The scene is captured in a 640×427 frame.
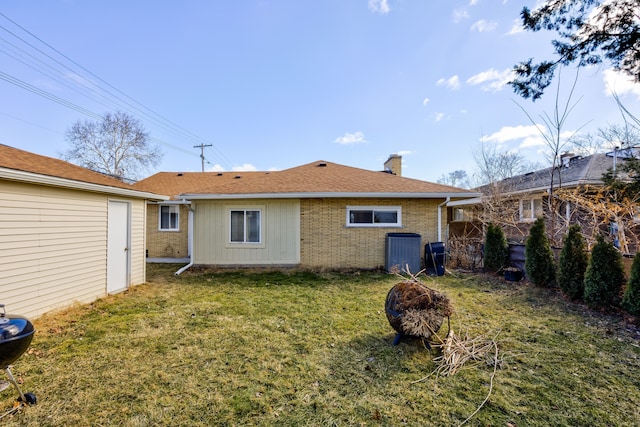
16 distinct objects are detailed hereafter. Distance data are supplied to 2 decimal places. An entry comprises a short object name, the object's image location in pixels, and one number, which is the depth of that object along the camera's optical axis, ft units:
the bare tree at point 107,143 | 70.64
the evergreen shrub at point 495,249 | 25.00
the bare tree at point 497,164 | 52.65
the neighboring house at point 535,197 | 29.32
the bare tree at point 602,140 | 32.65
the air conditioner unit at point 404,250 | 25.99
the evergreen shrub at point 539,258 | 19.94
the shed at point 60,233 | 13.57
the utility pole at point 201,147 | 81.46
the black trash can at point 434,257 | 26.35
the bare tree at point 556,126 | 24.56
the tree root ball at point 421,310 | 10.88
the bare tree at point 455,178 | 100.37
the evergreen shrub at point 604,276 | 15.03
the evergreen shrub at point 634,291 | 13.49
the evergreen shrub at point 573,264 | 17.04
